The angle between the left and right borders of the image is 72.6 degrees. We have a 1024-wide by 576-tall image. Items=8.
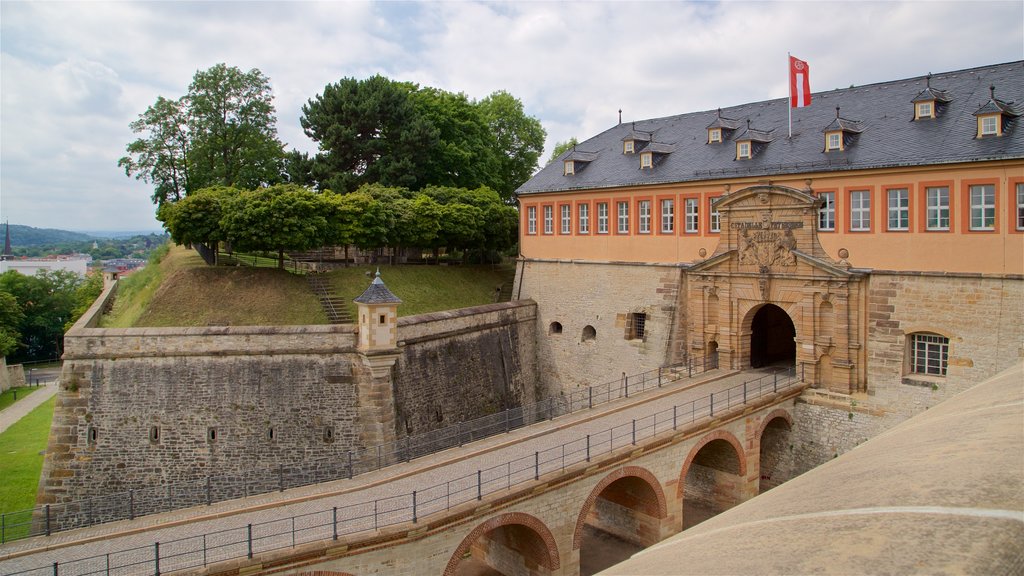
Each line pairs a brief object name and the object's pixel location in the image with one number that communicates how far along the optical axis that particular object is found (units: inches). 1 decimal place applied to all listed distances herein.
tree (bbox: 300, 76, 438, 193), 1520.7
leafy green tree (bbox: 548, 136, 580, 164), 2145.5
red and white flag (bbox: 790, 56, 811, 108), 1005.2
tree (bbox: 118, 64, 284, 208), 1433.3
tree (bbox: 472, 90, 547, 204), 2010.3
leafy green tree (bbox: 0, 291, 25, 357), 2041.6
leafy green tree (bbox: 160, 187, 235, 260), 1028.5
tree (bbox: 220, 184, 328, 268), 1029.2
